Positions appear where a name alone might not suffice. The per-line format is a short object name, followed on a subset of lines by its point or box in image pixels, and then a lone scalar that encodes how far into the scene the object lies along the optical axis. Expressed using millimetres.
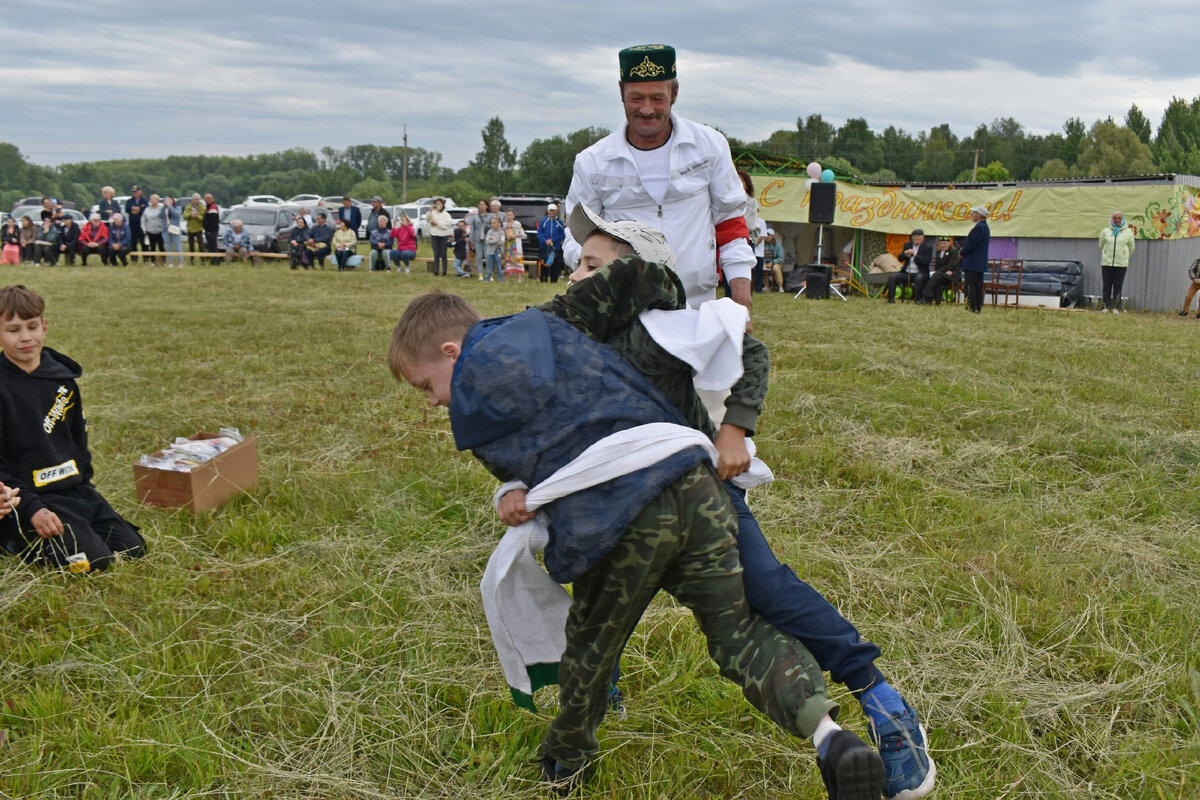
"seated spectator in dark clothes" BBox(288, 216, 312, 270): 23438
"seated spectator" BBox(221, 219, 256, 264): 24031
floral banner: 18125
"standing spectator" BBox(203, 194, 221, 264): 24406
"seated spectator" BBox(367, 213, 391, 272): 22766
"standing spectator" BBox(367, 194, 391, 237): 23266
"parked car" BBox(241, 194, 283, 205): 43884
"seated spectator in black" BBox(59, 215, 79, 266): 23531
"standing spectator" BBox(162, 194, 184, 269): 23016
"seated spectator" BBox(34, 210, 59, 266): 23906
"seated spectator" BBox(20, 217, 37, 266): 24188
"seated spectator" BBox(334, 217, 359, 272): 23344
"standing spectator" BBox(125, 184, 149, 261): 23641
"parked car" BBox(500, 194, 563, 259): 23438
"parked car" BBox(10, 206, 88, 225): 30378
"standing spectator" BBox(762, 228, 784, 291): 21297
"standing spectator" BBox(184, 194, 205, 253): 24609
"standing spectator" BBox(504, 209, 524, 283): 20812
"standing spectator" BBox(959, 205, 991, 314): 15664
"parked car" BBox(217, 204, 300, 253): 26797
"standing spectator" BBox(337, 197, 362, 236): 24188
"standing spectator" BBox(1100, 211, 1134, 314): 17484
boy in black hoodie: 3672
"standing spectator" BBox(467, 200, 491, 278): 20750
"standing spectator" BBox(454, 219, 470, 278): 22870
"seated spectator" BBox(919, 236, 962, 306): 17906
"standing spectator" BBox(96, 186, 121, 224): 23109
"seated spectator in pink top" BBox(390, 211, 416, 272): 22625
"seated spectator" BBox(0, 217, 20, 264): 24562
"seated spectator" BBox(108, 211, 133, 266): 23141
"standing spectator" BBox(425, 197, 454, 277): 21500
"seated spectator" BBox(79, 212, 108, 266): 23109
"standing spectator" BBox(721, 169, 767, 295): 17222
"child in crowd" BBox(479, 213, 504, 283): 20469
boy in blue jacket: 1886
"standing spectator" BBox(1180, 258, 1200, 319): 17234
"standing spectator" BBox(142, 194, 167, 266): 23203
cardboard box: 4320
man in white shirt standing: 3508
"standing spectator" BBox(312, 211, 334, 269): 23750
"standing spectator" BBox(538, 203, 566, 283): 20656
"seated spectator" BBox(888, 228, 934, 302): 18562
